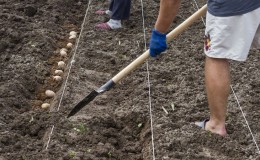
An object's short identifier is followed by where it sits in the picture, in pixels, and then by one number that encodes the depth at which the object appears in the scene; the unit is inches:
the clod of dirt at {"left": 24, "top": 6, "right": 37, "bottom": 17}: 247.8
